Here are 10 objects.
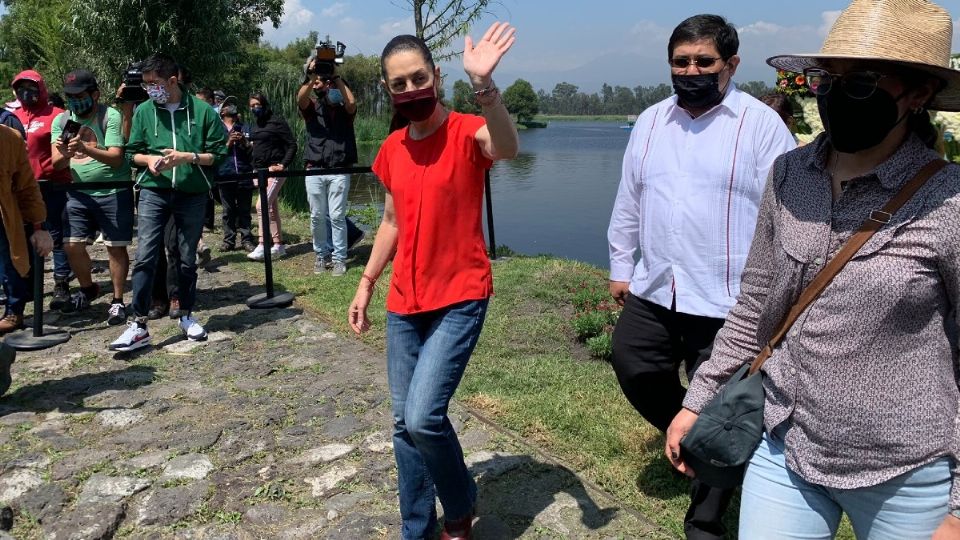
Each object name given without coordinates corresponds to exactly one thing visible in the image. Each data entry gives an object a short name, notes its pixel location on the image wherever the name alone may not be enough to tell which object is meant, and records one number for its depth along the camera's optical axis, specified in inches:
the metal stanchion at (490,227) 332.7
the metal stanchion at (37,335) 233.8
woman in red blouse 117.8
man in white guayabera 126.8
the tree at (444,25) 384.2
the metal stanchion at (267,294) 281.3
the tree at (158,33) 686.5
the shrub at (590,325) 237.9
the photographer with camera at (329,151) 326.3
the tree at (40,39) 932.0
